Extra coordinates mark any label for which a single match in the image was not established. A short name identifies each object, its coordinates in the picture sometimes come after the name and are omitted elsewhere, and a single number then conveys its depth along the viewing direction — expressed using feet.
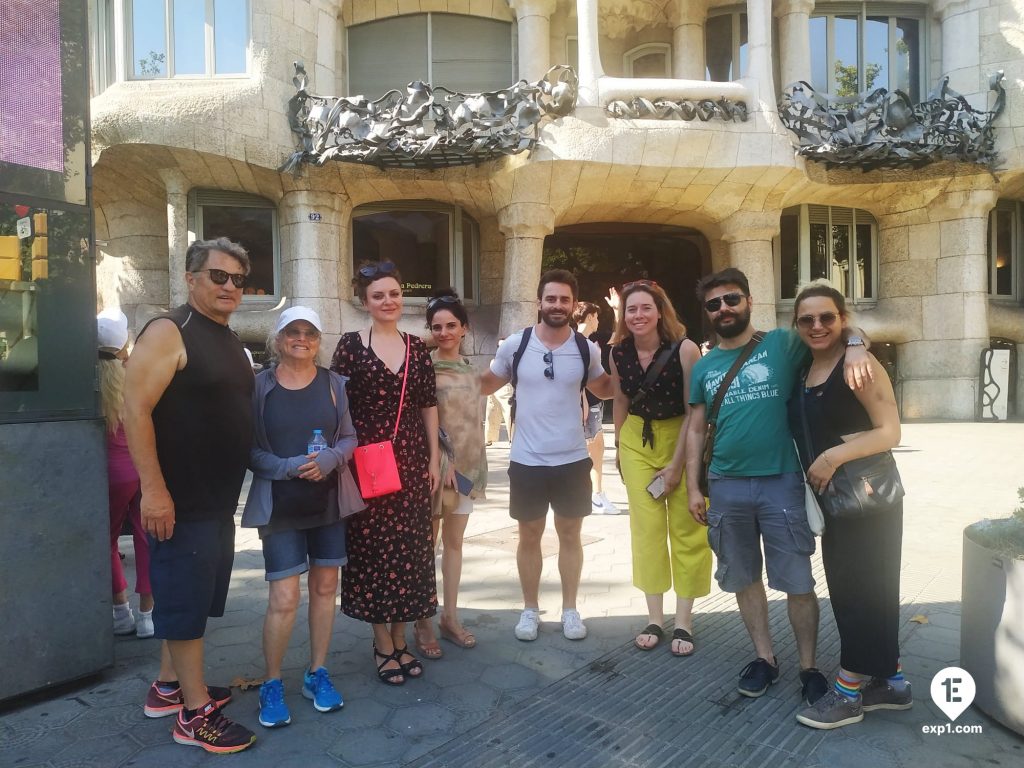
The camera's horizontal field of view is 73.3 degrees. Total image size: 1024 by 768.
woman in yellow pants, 11.87
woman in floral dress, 10.65
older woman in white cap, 9.62
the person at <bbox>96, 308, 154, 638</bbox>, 11.99
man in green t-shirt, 9.94
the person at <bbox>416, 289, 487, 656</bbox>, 11.93
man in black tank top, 8.43
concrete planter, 8.61
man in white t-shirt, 12.16
